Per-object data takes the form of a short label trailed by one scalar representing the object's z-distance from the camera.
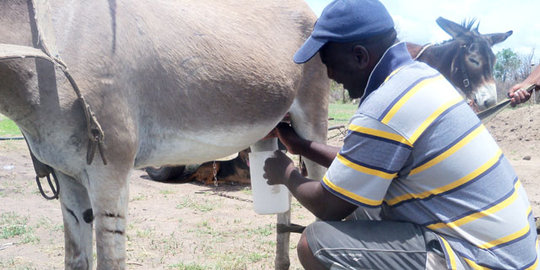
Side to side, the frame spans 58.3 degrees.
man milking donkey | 1.76
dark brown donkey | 5.58
